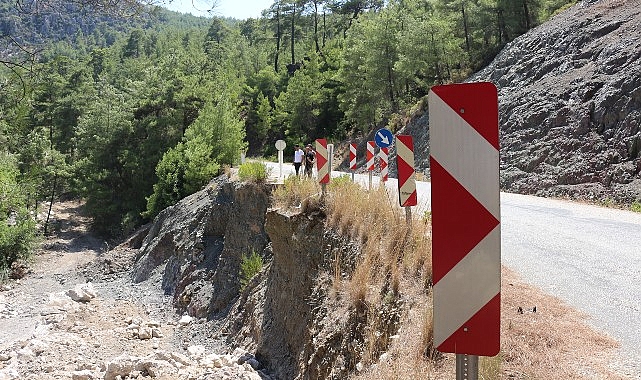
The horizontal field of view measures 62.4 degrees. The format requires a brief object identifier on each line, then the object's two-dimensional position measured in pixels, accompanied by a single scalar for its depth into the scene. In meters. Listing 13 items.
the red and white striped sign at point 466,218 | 2.45
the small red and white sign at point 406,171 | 8.10
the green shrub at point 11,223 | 28.09
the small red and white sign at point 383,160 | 12.73
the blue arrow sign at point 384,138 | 11.88
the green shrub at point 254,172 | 19.41
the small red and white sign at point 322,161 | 11.50
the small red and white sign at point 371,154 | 13.32
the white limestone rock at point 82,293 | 21.38
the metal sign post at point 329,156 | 11.61
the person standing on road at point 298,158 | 22.00
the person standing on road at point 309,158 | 19.83
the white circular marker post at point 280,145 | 19.27
